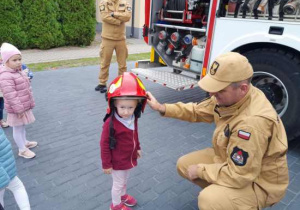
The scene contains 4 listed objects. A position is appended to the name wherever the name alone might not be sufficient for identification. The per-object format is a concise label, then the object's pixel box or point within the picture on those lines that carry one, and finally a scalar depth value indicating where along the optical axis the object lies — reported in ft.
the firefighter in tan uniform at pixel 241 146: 5.73
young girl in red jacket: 6.12
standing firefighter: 16.96
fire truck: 10.69
